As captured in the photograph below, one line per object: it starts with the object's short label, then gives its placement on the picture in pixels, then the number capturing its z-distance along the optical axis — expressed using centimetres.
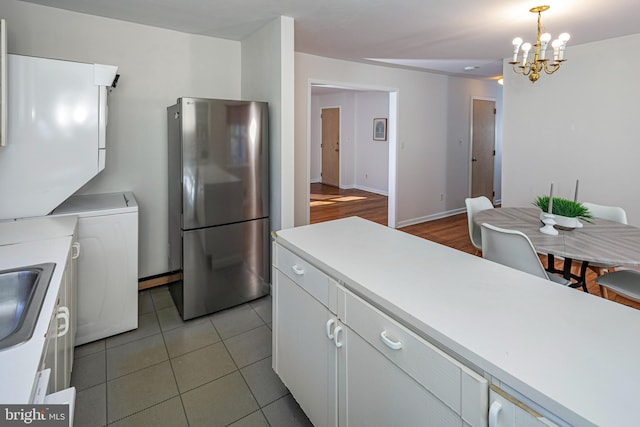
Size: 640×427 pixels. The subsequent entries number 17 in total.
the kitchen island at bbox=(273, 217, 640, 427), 68
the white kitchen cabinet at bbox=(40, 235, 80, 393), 115
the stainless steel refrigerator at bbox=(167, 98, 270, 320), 251
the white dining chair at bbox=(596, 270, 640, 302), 201
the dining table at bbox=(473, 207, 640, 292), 178
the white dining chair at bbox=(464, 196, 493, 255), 289
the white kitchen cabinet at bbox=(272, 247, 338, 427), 134
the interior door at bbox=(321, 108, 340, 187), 868
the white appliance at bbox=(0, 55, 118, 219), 205
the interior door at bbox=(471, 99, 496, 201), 604
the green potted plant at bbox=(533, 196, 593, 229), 221
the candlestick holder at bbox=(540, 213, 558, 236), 216
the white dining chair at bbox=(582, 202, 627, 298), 254
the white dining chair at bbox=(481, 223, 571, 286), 187
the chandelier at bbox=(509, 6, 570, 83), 239
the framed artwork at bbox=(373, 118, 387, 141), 761
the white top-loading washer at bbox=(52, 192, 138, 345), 222
